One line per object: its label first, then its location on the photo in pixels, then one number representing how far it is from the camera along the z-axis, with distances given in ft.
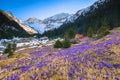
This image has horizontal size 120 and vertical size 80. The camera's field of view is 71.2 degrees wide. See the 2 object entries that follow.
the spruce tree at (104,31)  88.25
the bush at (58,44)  72.51
